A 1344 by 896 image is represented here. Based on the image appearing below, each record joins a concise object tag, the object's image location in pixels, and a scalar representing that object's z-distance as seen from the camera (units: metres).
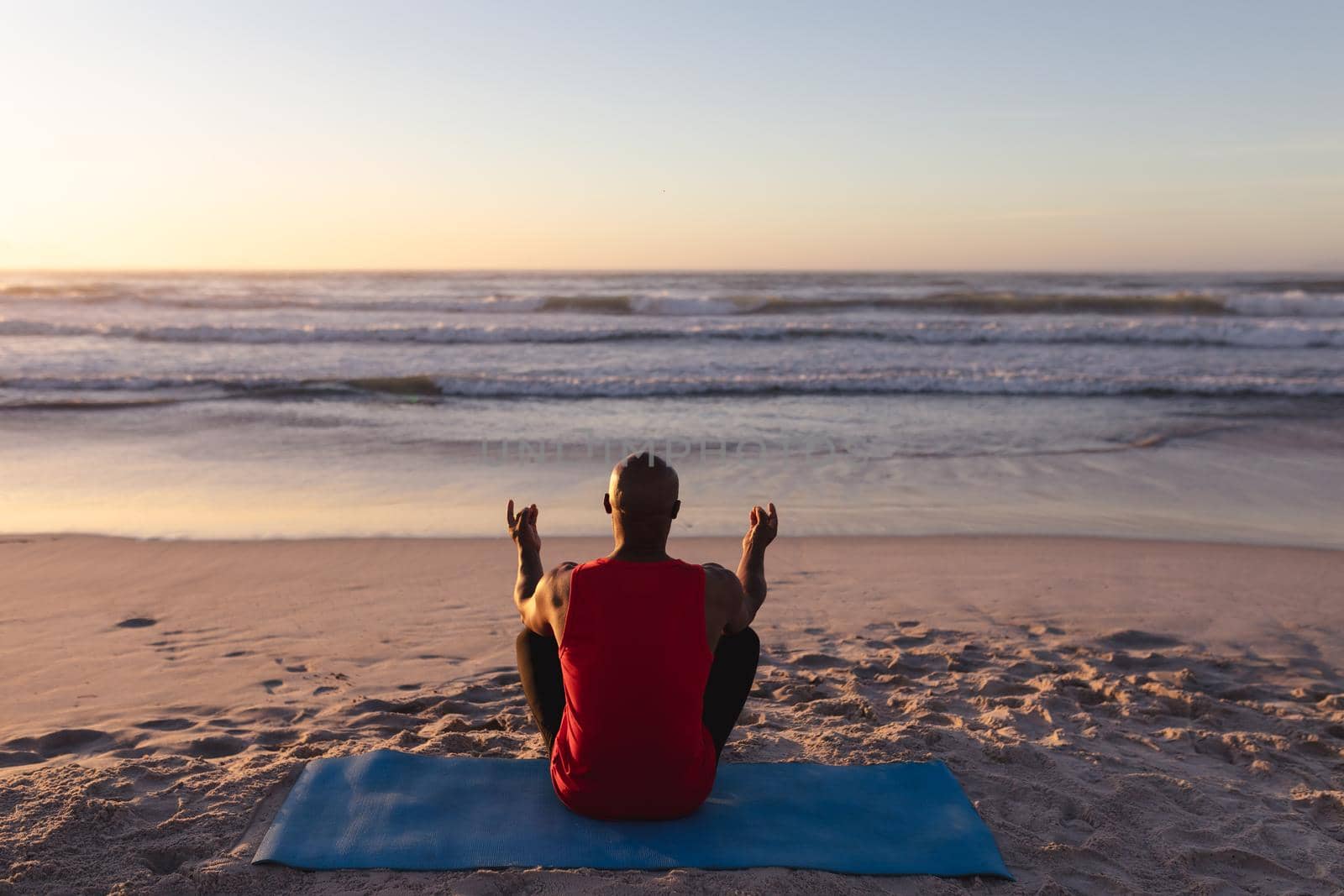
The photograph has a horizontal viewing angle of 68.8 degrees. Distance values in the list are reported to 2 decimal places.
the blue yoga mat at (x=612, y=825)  2.83
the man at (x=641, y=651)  2.68
